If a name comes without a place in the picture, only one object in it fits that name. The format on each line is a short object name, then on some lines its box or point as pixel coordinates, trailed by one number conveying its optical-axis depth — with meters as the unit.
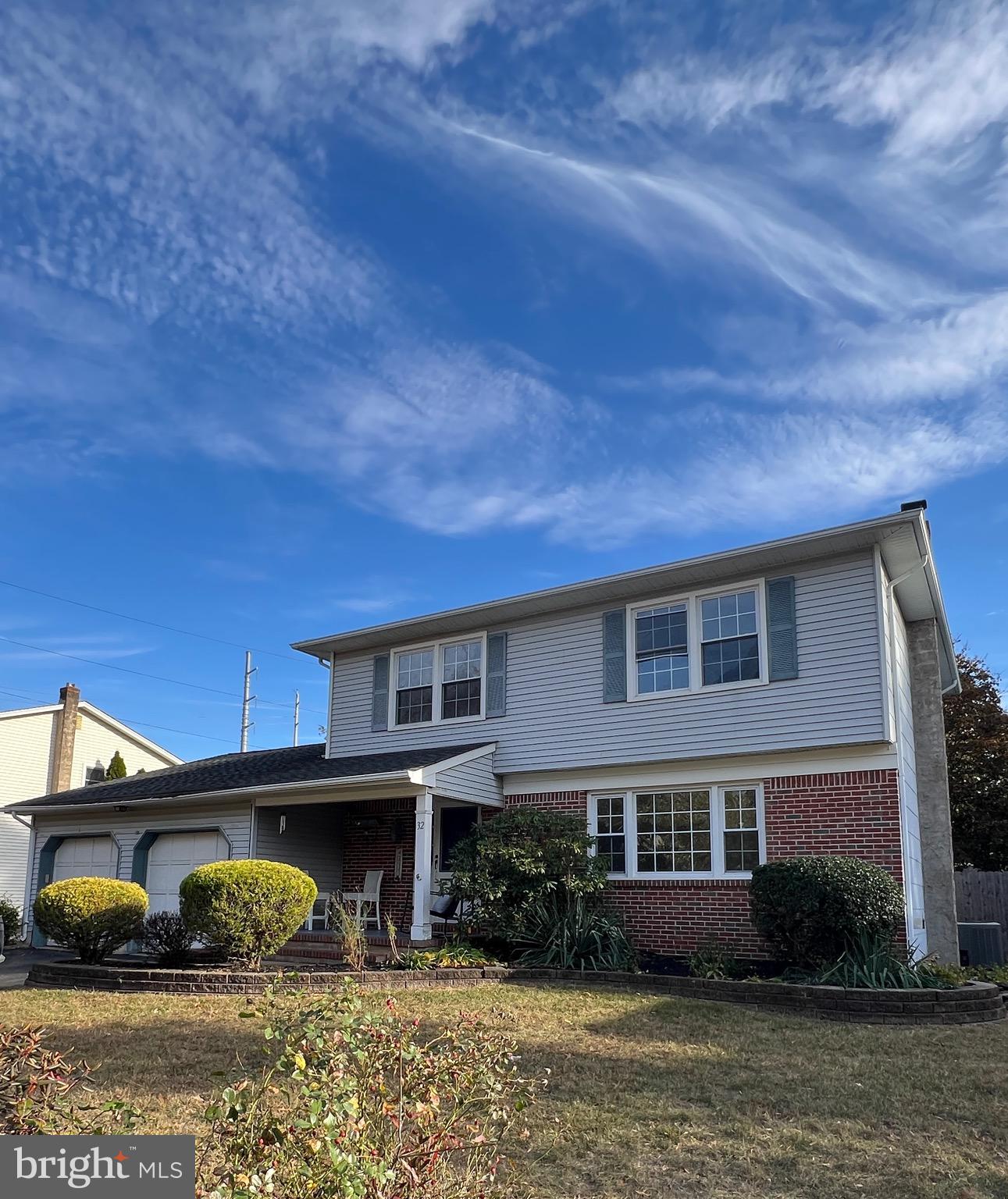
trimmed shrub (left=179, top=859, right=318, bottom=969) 12.39
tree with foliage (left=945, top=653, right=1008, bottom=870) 22.11
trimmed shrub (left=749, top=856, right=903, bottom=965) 11.28
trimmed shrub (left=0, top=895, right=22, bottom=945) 21.23
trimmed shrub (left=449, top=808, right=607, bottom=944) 13.45
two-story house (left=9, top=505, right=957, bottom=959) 13.05
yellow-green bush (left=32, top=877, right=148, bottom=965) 13.11
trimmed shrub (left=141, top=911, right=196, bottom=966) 12.95
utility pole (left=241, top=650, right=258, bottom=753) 44.91
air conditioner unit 15.07
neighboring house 29.02
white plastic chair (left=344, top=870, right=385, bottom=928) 16.47
